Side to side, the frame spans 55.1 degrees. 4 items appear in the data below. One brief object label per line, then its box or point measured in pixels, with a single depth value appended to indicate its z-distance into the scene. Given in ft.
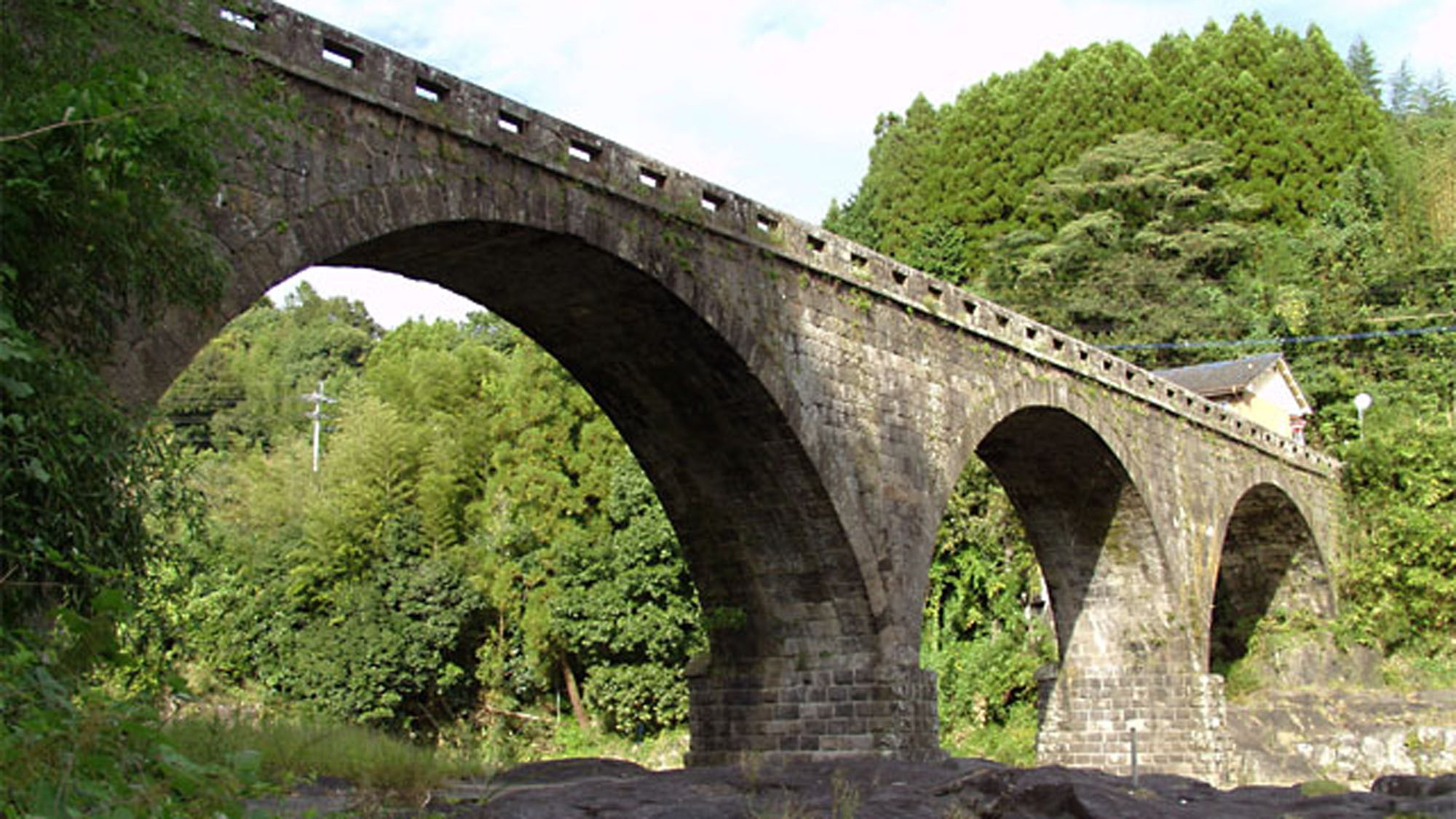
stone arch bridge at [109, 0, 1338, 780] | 37.78
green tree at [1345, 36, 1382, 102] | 219.61
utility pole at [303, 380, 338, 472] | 160.66
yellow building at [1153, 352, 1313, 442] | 119.44
